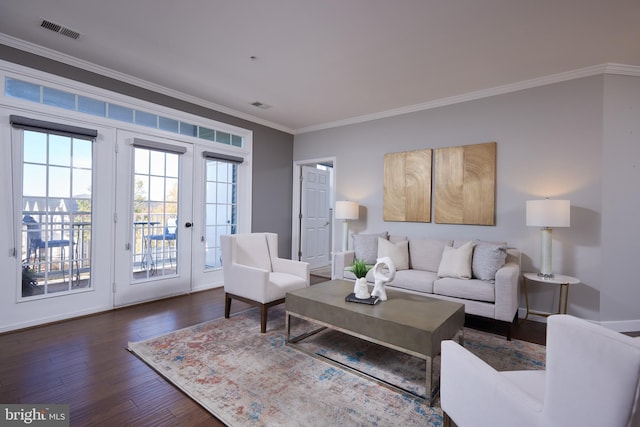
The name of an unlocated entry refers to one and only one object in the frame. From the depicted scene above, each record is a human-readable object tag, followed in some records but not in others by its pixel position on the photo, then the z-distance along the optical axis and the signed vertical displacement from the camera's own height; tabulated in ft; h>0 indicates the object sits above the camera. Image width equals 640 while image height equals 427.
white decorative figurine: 8.25 -1.68
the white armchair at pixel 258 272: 10.07 -2.15
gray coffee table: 6.49 -2.47
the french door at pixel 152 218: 12.25 -0.34
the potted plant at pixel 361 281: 8.47 -1.84
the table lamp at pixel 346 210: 15.61 +0.15
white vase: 8.45 -2.06
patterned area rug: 5.99 -3.83
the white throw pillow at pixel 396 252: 13.01 -1.60
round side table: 10.10 -2.12
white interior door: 19.90 -0.23
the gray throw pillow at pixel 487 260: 10.41 -1.52
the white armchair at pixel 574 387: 2.73 -1.64
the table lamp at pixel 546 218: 10.09 -0.06
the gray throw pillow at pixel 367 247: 13.99 -1.51
